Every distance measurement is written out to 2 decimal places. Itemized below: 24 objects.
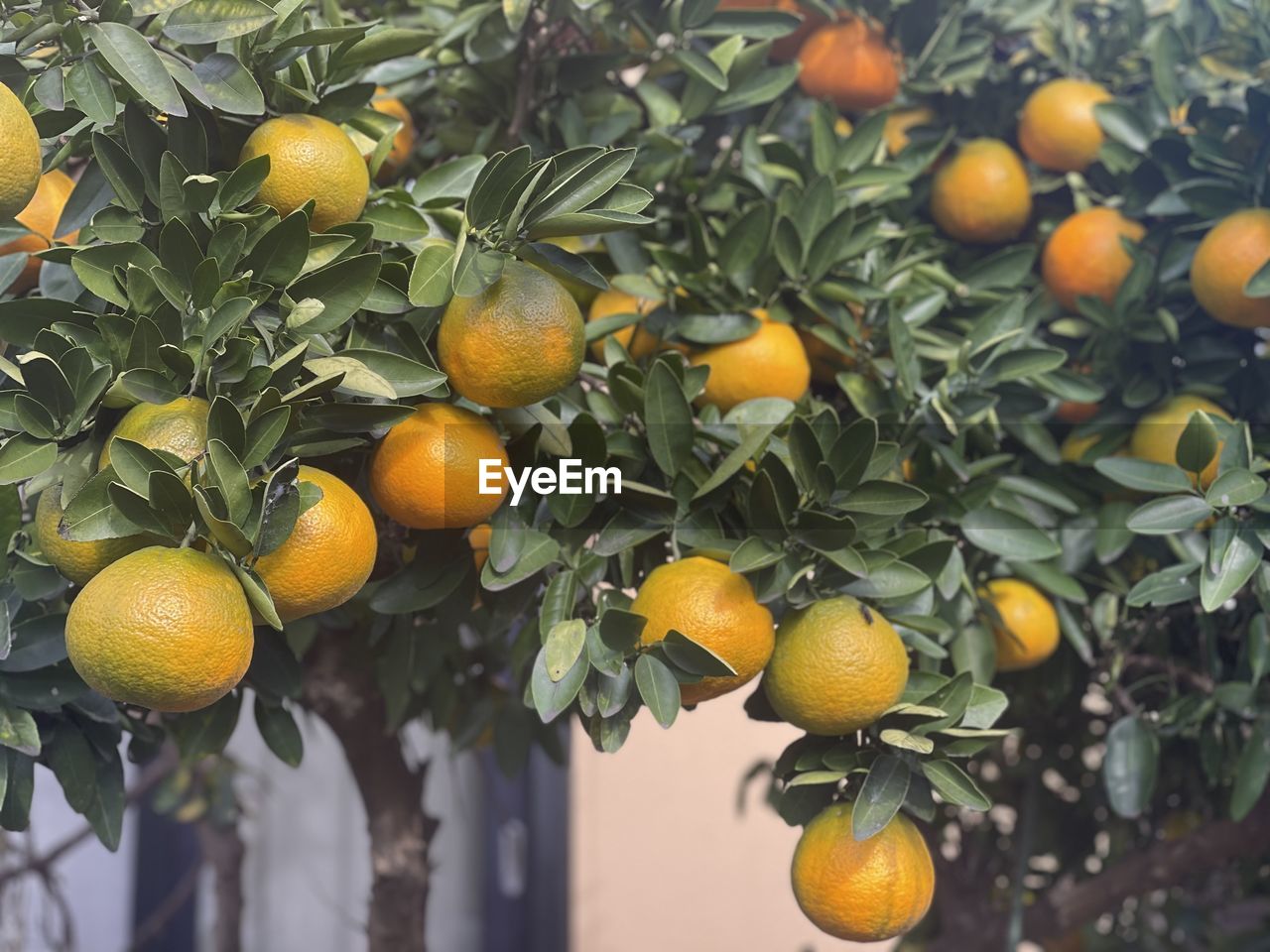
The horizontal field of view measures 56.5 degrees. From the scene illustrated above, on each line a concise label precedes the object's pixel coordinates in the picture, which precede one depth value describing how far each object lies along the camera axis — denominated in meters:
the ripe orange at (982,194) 0.97
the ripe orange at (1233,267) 0.82
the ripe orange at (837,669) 0.66
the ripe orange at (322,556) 0.57
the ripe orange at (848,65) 0.98
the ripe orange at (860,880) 0.66
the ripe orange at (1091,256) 0.92
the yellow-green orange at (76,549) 0.57
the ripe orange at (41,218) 0.69
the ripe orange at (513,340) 0.61
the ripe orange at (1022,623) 0.85
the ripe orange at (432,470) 0.63
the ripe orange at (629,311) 0.80
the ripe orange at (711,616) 0.65
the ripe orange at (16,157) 0.56
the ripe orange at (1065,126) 0.97
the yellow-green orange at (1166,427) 0.86
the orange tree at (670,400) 0.59
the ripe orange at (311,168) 0.63
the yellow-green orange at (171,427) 0.56
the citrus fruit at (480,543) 0.74
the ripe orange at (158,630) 0.52
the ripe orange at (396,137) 0.85
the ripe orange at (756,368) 0.77
